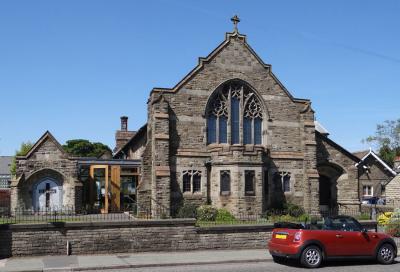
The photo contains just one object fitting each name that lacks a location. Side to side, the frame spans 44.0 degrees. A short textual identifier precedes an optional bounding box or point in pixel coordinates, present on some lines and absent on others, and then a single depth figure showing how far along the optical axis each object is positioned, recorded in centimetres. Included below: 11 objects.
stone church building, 2912
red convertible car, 1495
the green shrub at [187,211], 2791
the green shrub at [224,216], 2742
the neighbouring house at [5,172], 7569
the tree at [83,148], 8788
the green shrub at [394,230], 2259
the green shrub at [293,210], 3053
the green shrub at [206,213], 2739
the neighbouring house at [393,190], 3684
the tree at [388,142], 7256
